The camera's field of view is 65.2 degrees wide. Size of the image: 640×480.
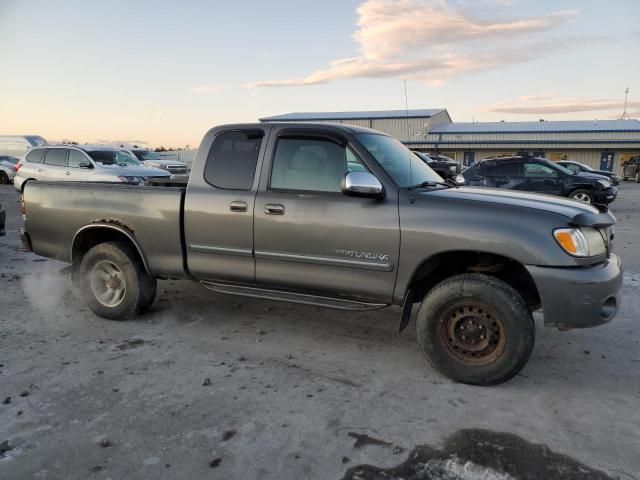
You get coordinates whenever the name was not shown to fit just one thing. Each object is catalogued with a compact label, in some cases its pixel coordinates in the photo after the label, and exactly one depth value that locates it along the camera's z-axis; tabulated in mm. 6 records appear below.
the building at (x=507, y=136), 50156
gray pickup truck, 3467
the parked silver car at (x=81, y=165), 13445
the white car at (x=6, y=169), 24734
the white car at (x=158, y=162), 20578
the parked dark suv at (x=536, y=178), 13898
